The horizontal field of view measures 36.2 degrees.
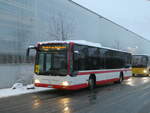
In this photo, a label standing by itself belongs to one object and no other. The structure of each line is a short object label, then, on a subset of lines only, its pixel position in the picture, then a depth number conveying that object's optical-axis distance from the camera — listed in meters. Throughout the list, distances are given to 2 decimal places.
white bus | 12.40
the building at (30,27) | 16.41
